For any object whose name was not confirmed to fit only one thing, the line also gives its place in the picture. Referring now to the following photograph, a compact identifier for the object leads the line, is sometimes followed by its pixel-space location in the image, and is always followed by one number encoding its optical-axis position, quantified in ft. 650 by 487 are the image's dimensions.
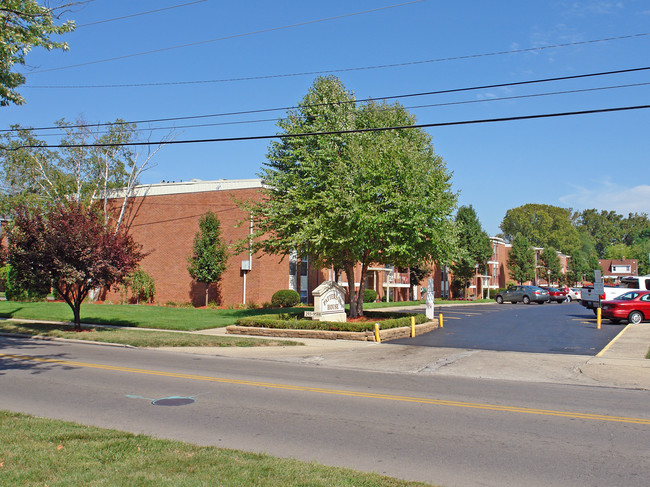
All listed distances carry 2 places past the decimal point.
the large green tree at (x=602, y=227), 499.51
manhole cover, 29.12
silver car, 159.53
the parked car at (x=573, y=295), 176.98
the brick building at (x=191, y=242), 112.06
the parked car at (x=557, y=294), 163.94
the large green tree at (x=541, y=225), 355.56
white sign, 69.87
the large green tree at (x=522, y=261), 221.46
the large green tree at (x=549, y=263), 248.52
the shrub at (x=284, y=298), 107.65
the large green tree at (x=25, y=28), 38.40
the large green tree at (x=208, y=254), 109.70
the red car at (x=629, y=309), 82.07
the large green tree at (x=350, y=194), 66.08
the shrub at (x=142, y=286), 122.42
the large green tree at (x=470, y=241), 172.24
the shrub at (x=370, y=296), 135.33
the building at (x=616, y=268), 351.87
